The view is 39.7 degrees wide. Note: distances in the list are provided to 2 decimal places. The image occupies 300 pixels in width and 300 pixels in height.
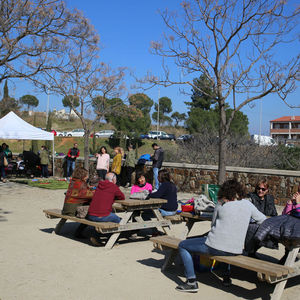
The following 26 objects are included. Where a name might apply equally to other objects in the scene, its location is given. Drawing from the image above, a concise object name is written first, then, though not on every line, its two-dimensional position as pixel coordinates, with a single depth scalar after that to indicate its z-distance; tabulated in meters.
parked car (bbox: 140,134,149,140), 56.13
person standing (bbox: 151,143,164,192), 13.81
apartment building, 88.69
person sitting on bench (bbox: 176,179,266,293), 4.74
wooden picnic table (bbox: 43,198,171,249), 6.64
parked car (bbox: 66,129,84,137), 66.07
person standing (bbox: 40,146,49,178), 18.64
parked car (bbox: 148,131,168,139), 60.60
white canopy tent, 17.69
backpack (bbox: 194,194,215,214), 6.29
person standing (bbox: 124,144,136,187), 15.43
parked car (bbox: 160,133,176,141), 60.19
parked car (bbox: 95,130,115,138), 65.02
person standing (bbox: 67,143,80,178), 17.94
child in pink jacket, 8.16
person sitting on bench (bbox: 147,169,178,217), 7.62
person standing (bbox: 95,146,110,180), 15.11
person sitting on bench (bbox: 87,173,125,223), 6.84
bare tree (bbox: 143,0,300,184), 10.02
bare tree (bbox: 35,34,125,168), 17.98
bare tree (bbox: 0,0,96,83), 10.67
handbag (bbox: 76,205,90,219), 7.09
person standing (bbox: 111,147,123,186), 14.95
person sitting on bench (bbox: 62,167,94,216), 7.45
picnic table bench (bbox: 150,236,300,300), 4.32
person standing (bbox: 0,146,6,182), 17.20
